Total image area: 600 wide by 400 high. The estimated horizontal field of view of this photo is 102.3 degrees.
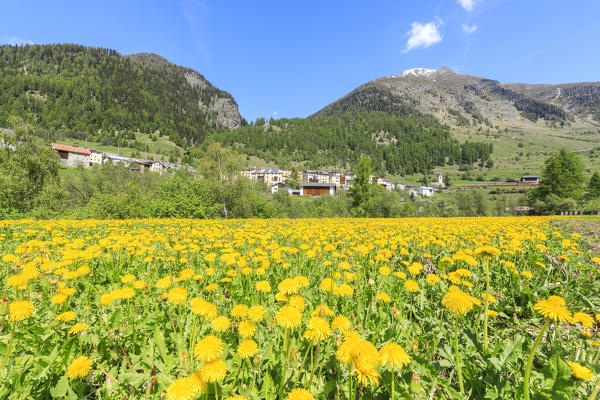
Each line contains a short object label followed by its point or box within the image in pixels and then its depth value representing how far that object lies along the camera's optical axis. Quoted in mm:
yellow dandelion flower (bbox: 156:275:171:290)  2900
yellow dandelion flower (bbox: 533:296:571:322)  1622
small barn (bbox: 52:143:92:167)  105000
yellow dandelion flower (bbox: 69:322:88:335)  2165
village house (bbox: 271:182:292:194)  119731
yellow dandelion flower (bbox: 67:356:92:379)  1703
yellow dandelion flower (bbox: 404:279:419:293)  2931
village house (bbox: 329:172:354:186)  151750
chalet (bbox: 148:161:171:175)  118375
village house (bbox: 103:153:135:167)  111812
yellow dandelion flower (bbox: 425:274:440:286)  3266
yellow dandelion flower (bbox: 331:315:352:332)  1985
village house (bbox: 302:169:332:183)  153500
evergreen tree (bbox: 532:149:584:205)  52156
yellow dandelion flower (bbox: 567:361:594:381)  1365
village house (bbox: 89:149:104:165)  114375
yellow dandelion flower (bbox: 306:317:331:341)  1779
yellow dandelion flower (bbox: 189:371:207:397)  1330
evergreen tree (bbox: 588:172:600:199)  50622
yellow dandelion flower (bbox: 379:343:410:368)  1484
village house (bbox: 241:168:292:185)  141250
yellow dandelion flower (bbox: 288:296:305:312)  2070
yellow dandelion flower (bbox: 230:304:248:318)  2199
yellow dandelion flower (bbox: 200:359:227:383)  1386
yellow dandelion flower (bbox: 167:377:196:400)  1326
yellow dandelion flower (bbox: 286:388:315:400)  1356
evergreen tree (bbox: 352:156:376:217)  48156
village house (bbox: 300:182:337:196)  124000
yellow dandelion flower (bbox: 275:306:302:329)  1781
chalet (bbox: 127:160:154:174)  105900
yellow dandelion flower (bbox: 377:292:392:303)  2817
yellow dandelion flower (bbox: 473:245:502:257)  2410
